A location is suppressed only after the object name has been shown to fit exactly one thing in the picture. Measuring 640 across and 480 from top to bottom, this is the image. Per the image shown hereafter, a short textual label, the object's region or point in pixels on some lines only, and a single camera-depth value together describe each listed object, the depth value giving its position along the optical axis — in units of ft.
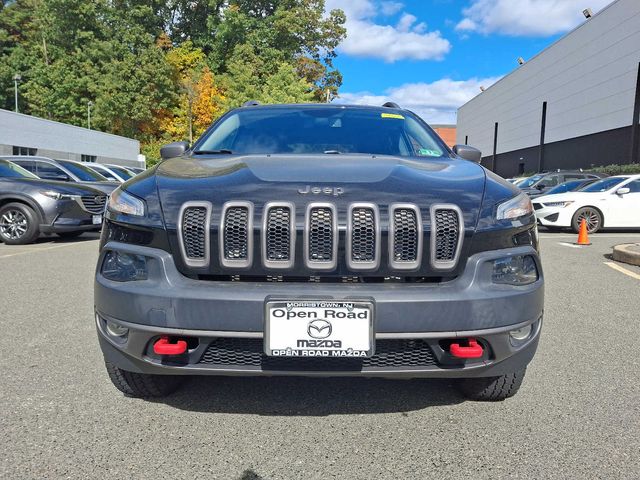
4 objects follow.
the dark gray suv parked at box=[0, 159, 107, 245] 29.35
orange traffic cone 31.82
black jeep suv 6.91
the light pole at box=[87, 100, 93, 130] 141.69
